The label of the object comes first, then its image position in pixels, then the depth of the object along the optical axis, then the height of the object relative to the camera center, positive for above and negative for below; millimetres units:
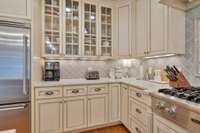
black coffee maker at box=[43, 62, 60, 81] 1815 -98
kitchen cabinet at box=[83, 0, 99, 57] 2032 +787
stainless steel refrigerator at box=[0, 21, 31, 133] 1229 -128
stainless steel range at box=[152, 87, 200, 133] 705 -327
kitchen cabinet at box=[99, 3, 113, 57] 2135 +780
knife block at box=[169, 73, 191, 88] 1205 -204
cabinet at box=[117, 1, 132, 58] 2019 +759
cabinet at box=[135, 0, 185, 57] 1373 +556
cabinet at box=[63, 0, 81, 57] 1920 +734
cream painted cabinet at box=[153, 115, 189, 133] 823 -538
